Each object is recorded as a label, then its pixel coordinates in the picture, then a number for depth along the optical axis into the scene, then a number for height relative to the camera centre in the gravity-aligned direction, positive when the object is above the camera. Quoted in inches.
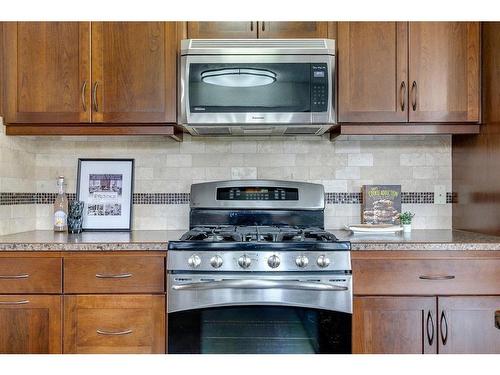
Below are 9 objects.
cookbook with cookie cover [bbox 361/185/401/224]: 100.8 -3.0
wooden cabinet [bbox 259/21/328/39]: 90.9 +32.5
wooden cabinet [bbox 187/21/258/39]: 91.2 +32.3
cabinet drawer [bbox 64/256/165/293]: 77.2 -14.7
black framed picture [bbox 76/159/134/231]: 100.4 -0.4
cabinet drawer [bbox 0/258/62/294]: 77.2 -14.7
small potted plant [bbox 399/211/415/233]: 94.7 -6.2
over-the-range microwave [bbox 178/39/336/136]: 87.3 +21.0
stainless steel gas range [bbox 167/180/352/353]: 74.7 -17.4
